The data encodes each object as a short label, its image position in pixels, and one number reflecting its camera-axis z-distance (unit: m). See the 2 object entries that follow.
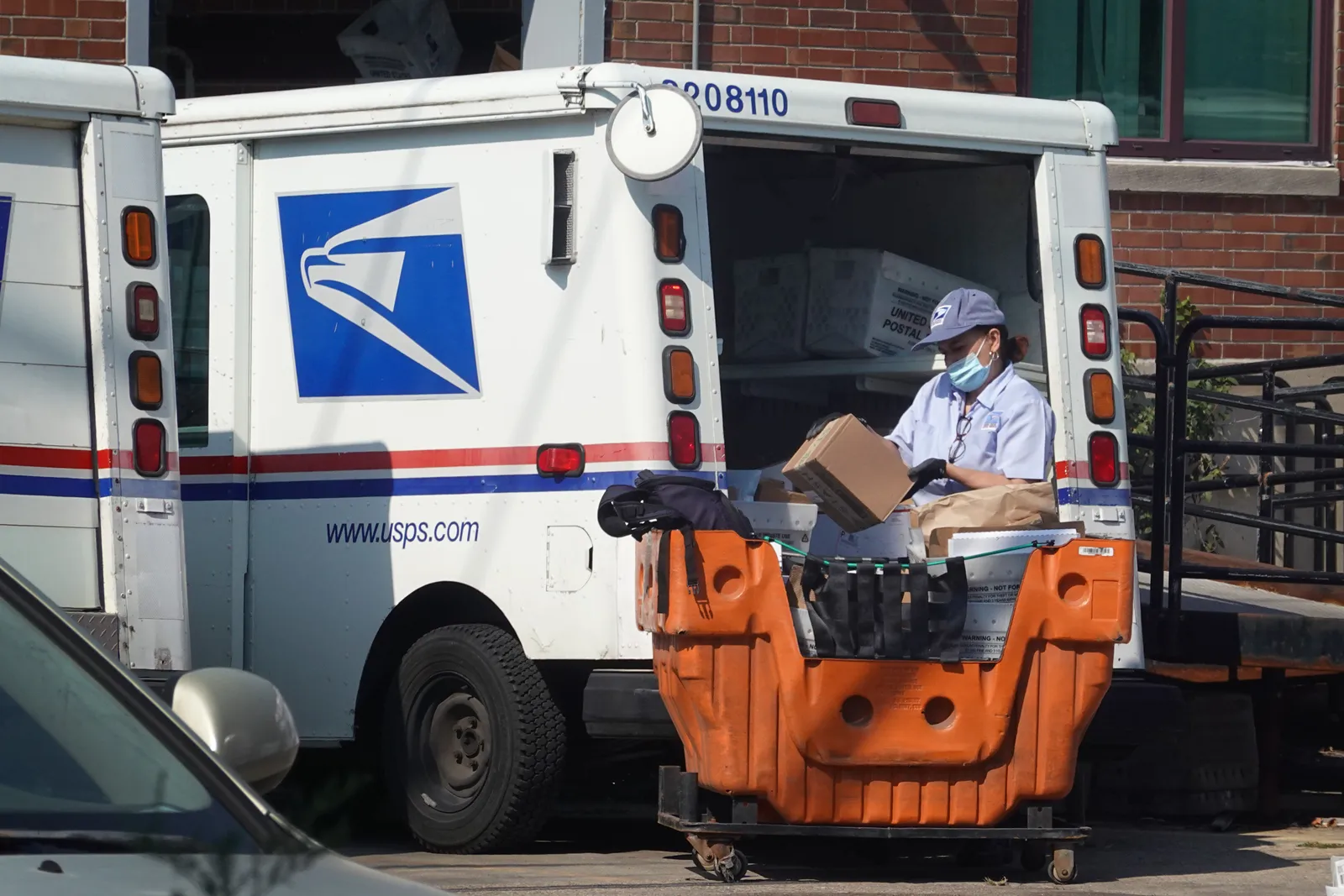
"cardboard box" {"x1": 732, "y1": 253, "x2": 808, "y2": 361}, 16.25
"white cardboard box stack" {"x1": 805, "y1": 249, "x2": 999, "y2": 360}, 15.60
